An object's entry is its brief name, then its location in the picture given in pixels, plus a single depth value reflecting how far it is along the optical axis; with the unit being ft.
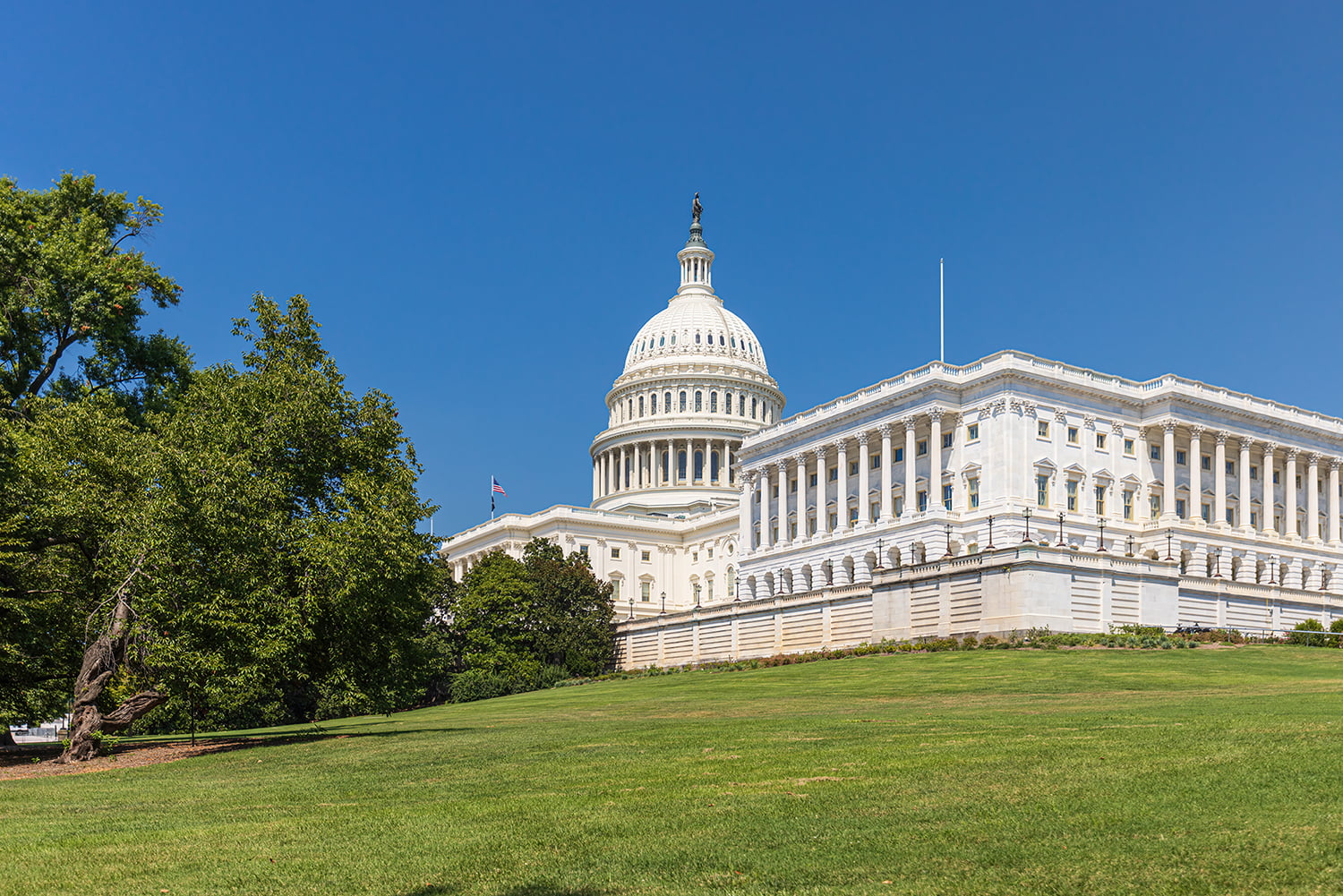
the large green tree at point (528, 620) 293.02
